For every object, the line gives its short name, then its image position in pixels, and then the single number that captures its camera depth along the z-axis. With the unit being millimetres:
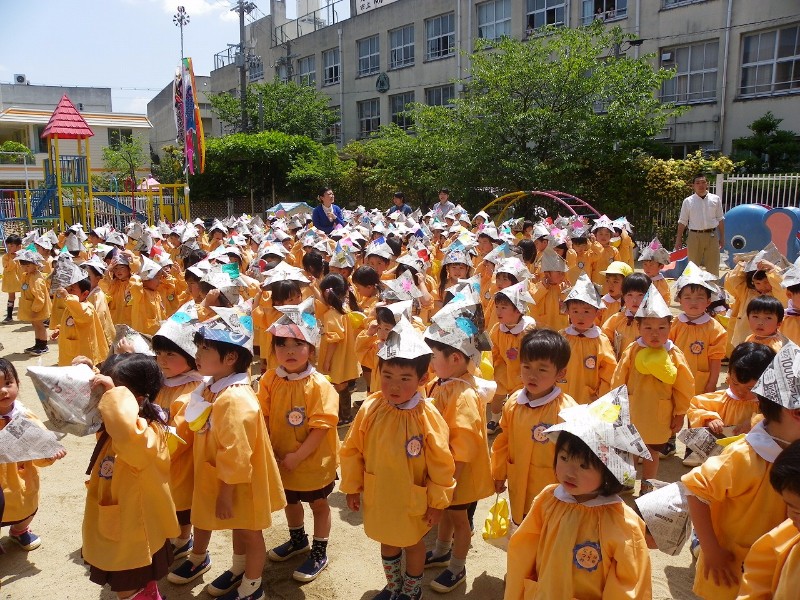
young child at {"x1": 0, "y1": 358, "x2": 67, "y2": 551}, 3318
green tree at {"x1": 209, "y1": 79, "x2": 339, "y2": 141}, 32219
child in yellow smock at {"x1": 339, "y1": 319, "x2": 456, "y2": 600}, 3016
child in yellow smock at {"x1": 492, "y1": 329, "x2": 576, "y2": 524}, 3127
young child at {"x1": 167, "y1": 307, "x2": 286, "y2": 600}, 2992
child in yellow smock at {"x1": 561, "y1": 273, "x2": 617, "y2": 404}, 4500
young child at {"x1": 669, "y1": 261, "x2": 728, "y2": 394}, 4695
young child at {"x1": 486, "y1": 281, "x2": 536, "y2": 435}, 4688
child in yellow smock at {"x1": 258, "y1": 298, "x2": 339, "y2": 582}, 3400
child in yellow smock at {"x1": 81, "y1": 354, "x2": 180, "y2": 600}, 2867
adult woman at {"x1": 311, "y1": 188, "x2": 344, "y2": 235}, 11141
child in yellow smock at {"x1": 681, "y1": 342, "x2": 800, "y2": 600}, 2439
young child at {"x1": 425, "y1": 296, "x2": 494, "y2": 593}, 3203
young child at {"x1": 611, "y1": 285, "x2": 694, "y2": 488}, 4066
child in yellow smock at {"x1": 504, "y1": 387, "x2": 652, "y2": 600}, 2213
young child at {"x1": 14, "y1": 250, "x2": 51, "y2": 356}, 8789
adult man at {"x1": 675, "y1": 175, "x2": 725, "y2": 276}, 9133
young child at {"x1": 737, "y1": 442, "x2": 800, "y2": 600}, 1938
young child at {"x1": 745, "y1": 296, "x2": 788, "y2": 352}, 4395
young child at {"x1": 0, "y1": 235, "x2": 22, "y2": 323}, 10127
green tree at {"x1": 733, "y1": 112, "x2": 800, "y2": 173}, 16891
